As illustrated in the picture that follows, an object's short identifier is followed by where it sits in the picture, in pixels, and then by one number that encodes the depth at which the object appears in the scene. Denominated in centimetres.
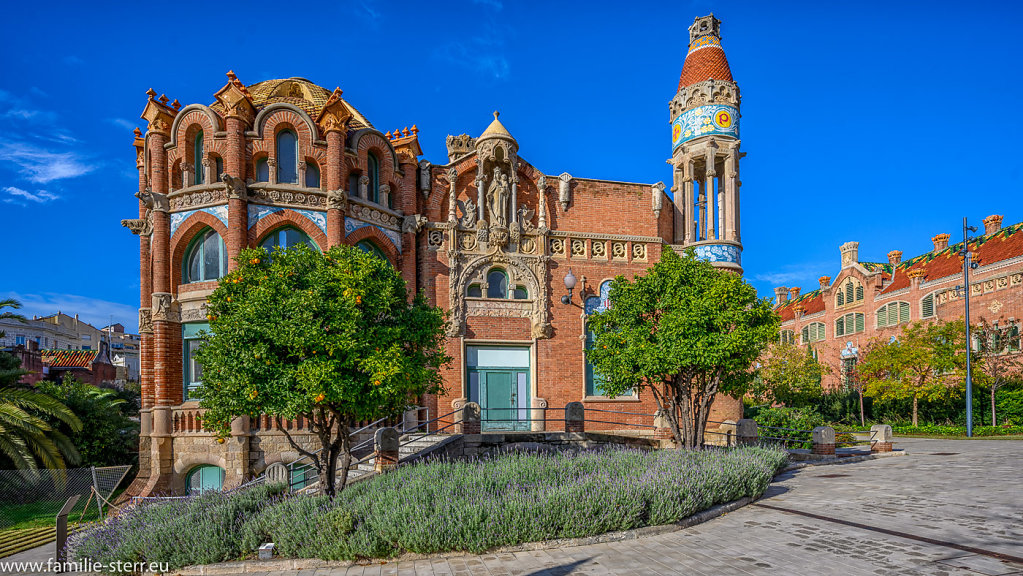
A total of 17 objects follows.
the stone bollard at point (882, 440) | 2223
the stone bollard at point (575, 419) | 1952
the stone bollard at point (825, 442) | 2042
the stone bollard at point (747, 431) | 1959
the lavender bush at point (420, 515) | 1000
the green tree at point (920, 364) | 3416
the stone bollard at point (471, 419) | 1814
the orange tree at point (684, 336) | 1720
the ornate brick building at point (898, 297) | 3666
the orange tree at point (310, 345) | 1268
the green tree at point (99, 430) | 2341
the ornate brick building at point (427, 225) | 2006
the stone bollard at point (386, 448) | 1530
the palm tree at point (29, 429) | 1888
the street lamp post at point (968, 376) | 2806
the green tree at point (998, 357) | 3328
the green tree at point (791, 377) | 4003
